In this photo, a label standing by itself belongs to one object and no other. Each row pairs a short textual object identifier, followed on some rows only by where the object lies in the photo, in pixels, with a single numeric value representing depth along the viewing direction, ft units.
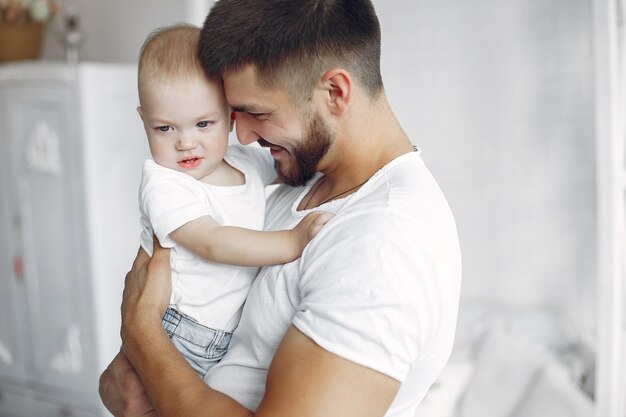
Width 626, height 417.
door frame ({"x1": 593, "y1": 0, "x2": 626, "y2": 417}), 7.64
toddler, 4.30
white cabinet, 10.62
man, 3.37
